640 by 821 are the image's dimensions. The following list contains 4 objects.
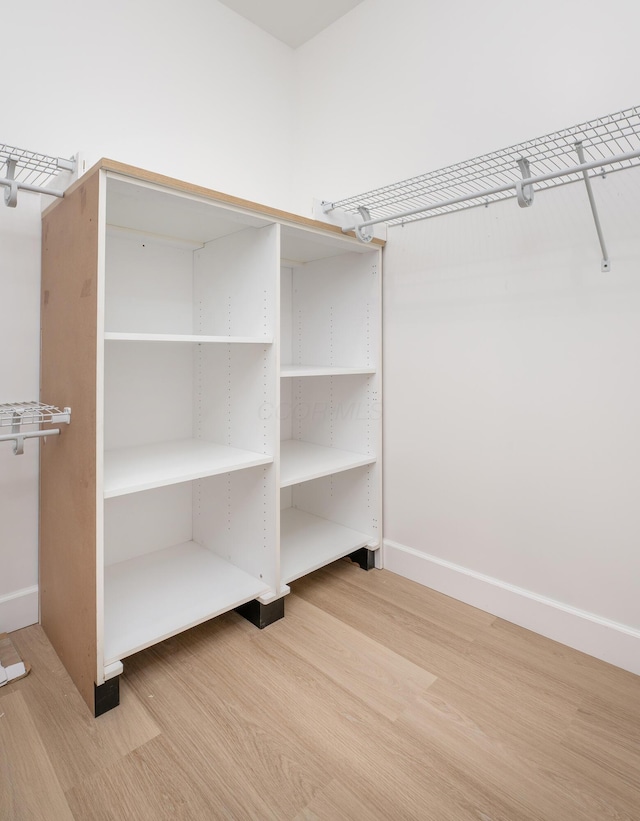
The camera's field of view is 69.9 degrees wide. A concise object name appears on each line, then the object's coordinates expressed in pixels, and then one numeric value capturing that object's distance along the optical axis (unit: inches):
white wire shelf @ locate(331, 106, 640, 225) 53.1
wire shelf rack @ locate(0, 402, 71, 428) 47.4
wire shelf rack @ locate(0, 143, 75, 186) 55.3
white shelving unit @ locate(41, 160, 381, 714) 48.8
